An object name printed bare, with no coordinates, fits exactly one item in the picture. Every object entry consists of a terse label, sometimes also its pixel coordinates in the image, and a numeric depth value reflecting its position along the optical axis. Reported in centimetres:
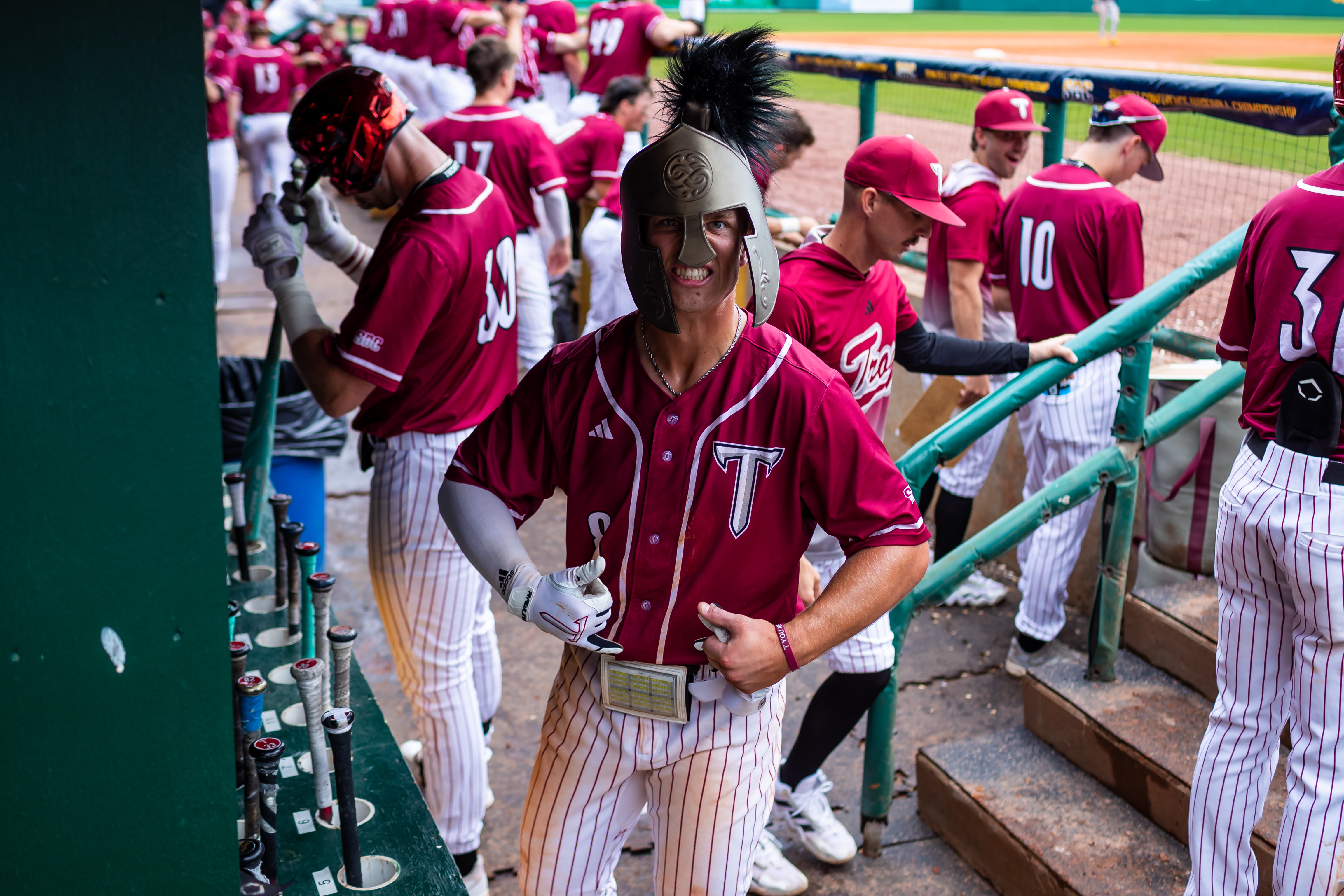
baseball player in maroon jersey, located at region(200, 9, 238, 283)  962
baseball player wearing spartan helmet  183
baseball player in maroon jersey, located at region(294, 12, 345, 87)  1508
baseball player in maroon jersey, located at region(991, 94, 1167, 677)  398
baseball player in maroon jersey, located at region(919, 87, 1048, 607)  425
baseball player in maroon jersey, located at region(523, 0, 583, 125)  984
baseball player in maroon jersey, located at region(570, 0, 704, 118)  838
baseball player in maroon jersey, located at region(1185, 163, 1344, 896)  228
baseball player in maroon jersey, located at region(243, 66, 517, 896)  266
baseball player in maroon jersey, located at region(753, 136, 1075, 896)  278
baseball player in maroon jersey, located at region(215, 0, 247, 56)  1362
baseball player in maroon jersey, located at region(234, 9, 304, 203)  1046
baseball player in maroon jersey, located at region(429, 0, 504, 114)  1101
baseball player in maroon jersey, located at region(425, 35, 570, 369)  591
